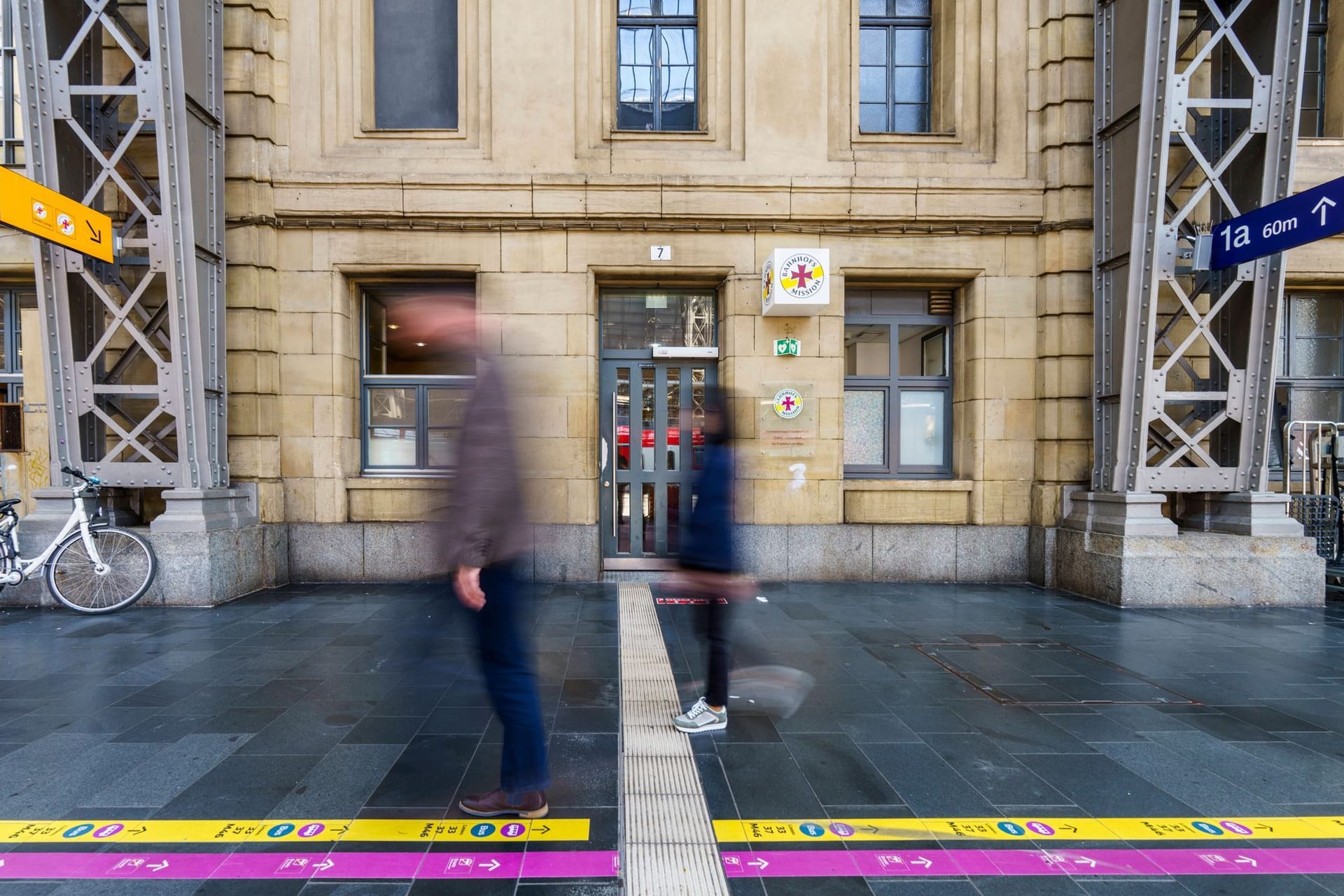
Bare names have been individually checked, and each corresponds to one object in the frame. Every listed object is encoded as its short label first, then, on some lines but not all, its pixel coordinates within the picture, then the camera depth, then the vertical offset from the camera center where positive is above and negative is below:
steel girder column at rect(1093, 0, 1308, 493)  6.93 +2.26
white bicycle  6.32 -1.49
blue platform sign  5.53 +1.97
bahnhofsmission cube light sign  7.64 +1.80
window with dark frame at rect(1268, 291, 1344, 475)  8.58 +0.92
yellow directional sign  5.63 +2.04
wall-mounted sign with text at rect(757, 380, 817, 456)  7.96 +0.02
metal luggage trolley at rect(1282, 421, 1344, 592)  7.53 -0.91
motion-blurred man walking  2.78 -0.66
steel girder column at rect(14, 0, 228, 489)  6.61 +2.27
